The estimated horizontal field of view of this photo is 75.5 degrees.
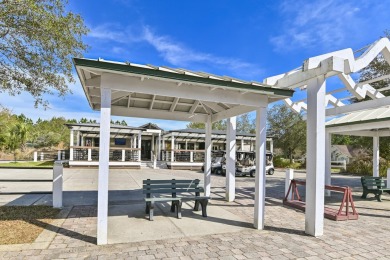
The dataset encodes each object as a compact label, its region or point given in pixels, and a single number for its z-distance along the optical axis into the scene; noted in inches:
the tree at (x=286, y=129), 1229.7
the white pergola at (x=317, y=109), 194.1
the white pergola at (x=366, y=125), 333.3
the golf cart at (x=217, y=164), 750.0
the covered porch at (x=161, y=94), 172.1
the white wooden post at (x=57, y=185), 265.0
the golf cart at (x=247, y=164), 708.0
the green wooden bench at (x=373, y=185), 362.9
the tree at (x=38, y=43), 195.9
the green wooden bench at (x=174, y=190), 236.7
